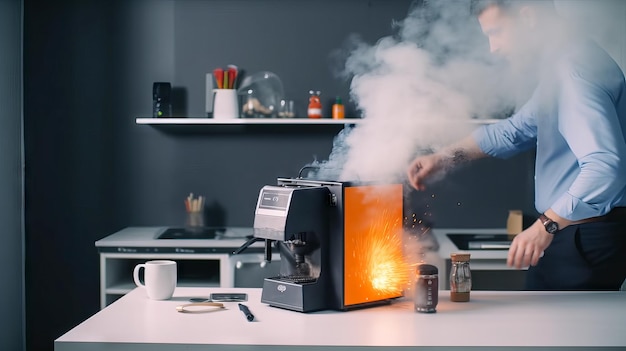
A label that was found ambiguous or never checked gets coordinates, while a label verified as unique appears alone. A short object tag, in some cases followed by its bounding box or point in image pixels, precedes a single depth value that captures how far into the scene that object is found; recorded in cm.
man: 287
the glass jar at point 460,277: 239
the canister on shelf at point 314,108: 466
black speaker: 469
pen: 214
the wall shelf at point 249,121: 454
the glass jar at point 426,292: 223
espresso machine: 228
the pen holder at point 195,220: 479
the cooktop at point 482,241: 422
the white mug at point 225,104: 459
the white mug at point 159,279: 239
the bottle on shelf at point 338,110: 467
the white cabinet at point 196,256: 425
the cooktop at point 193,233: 441
